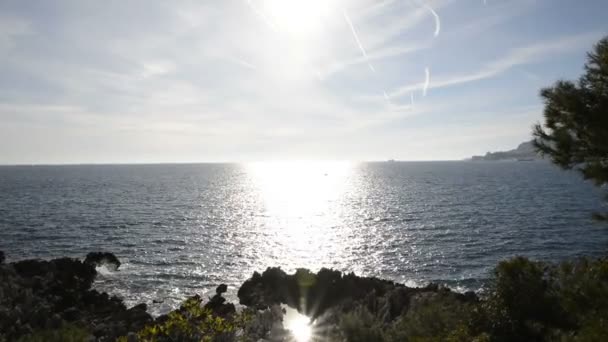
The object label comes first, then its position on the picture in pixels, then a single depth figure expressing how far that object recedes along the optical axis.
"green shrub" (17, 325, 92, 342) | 16.25
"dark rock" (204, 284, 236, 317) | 31.73
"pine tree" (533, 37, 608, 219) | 14.73
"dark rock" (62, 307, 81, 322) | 30.40
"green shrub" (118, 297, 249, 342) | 12.34
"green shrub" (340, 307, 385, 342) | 17.69
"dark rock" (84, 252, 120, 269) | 44.54
